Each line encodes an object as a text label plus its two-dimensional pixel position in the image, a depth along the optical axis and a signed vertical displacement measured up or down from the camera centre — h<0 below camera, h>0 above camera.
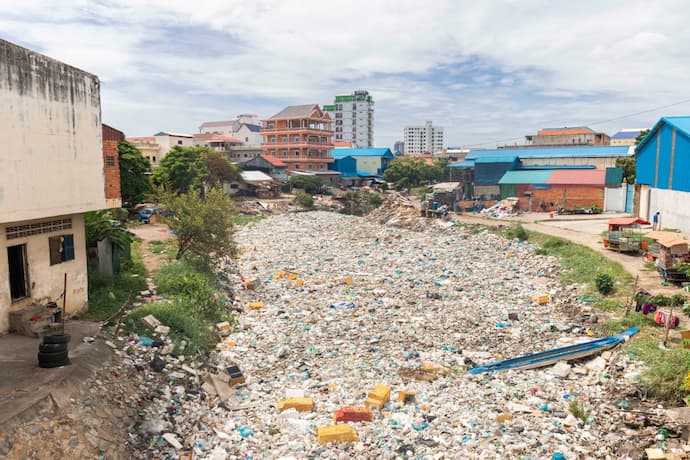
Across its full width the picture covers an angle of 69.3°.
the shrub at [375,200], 48.94 -2.03
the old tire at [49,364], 7.93 -2.93
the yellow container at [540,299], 15.44 -3.72
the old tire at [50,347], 7.90 -2.66
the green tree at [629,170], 36.84 +0.69
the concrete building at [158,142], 54.60 +4.52
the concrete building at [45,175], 8.80 +0.08
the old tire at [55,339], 7.95 -2.53
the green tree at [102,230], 13.38 -1.38
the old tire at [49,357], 7.90 -2.80
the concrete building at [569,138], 63.50 +5.35
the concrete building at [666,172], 21.42 +0.32
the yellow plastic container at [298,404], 8.87 -4.00
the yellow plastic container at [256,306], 15.61 -3.95
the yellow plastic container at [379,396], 8.91 -3.91
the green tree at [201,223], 16.86 -1.48
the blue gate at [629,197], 33.10 -1.20
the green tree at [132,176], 27.45 +0.16
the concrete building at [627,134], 99.69 +9.12
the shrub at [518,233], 25.42 -2.79
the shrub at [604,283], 14.43 -3.02
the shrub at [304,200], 46.72 -1.98
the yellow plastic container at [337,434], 7.80 -3.99
